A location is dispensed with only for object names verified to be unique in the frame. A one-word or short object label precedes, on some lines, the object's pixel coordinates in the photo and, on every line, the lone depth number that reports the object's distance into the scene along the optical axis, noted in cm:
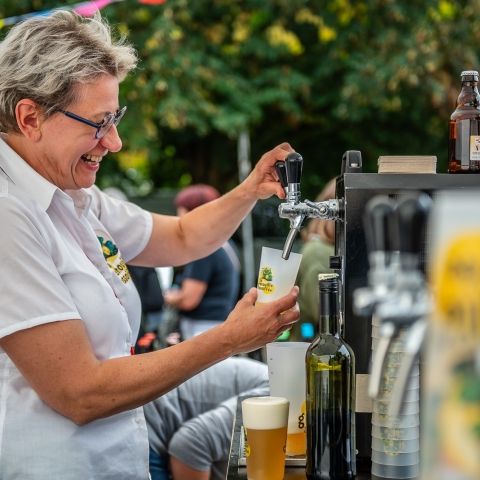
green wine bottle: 142
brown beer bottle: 164
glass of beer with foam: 141
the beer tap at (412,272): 80
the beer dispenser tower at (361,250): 152
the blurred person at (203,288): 491
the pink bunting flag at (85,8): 436
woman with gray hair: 148
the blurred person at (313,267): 347
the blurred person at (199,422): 274
